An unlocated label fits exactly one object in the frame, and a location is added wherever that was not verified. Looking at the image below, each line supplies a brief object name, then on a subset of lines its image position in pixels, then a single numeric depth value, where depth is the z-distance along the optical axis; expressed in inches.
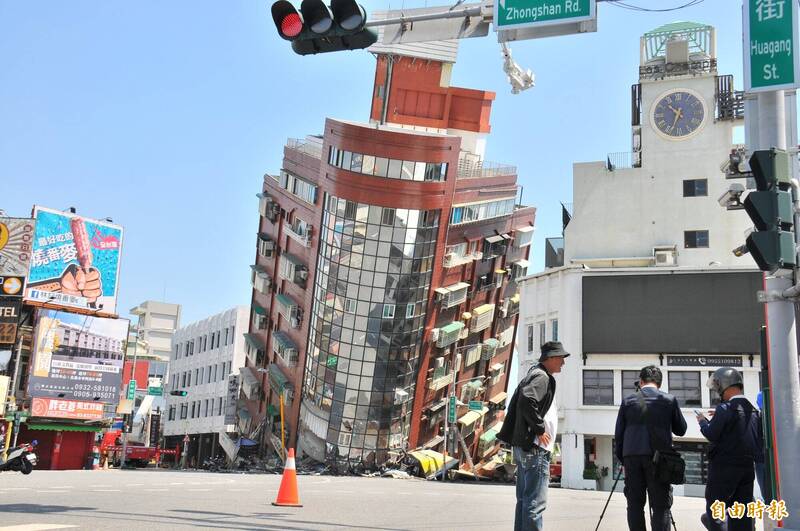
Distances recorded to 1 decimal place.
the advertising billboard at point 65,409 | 2336.4
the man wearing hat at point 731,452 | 338.6
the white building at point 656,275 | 1828.2
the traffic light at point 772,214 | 327.6
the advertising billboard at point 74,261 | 2440.9
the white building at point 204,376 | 3371.1
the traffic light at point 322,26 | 370.9
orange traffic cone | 541.0
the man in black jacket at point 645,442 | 319.3
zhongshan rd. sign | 411.8
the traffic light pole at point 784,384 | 335.9
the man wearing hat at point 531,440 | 301.7
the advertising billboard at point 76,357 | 2363.4
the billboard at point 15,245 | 2395.4
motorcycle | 971.3
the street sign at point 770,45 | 384.2
